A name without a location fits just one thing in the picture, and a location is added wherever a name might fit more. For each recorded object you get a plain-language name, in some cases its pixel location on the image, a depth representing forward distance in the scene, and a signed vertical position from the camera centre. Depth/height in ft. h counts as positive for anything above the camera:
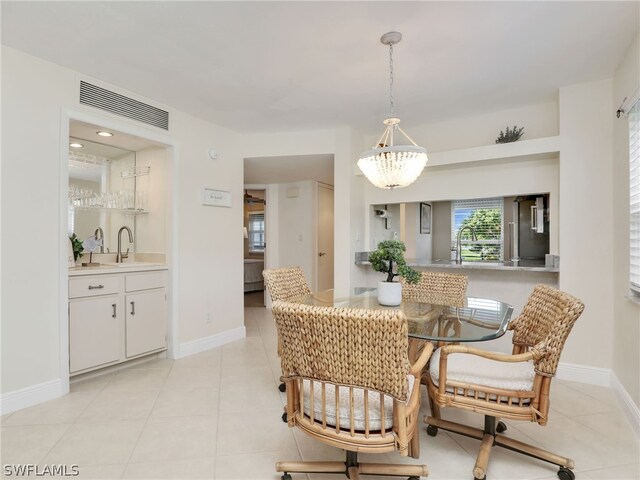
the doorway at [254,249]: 22.34 -0.85
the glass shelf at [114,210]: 10.54 +0.95
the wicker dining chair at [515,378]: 4.91 -2.18
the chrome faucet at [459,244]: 12.41 -0.17
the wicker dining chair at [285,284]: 8.41 -1.15
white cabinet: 8.79 -2.22
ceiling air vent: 8.80 +3.71
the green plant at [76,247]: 9.62 -0.23
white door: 19.01 +0.00
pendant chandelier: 7.15 +1.65
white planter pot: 6.98 -1.11
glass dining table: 5.37 -1.44
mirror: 10.51 +1.56
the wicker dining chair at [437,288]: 8.26 -1.25
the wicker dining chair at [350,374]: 3.83 -1.63
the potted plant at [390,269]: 6.81 -0.59
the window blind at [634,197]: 7.09 +0.89
